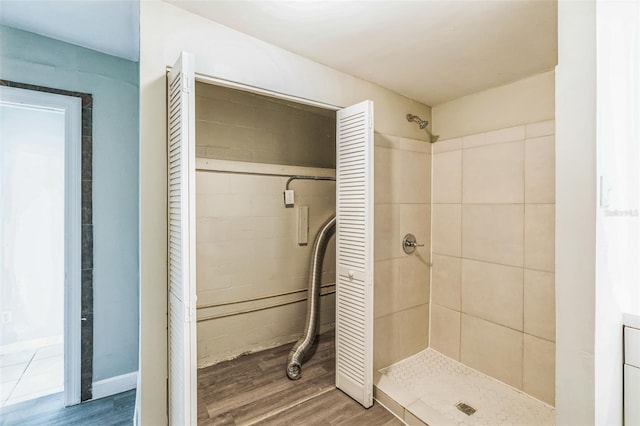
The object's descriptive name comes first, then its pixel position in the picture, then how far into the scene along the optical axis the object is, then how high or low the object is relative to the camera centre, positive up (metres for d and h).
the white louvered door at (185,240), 1.08 -0.11
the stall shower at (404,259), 1.83 -0.37
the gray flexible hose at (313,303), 2.12 -0.79
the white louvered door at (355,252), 1.73 -0.25
